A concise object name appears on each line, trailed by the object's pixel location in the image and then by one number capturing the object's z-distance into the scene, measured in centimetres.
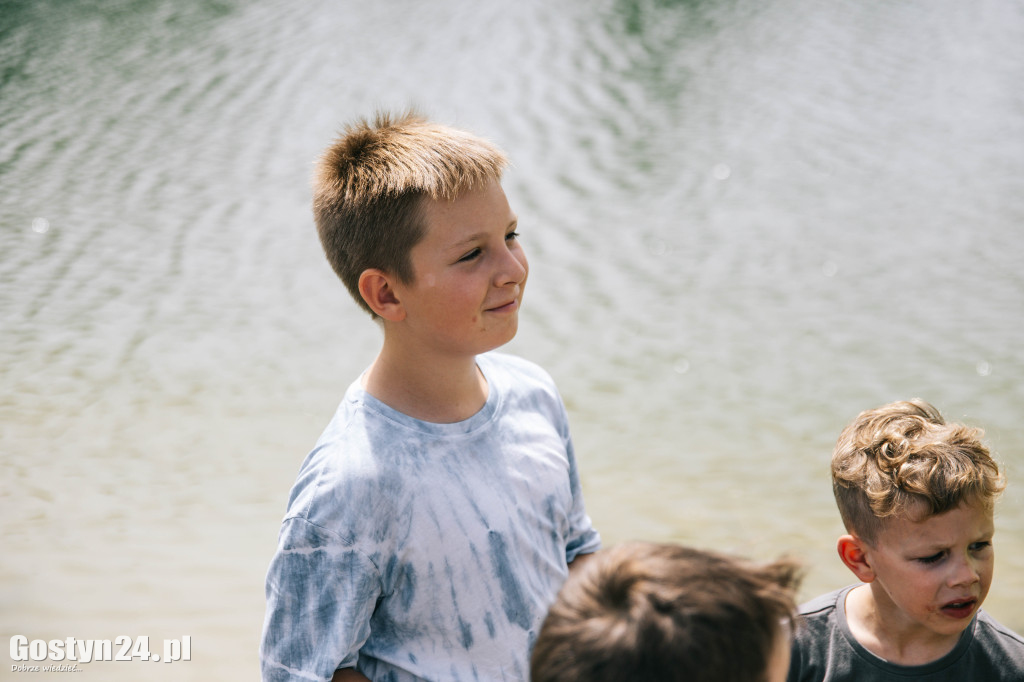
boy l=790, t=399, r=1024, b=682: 287
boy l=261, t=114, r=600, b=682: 270
